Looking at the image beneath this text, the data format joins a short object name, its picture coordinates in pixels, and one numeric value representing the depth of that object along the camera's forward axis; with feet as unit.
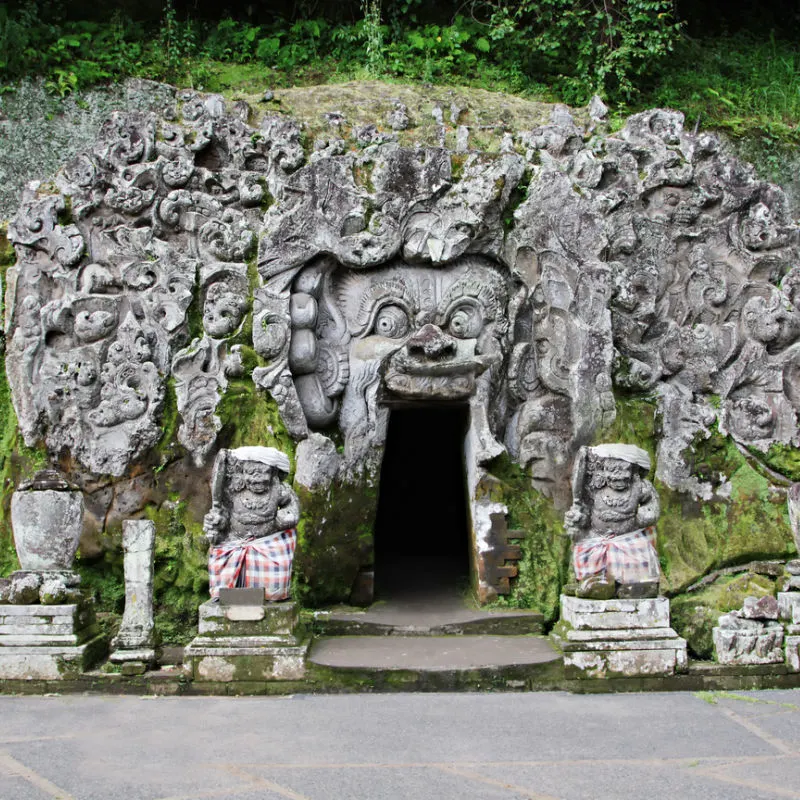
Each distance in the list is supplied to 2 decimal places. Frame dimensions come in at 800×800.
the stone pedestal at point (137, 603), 22.31
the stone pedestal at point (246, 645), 21.74
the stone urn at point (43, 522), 22.91
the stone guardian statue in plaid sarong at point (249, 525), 22.57
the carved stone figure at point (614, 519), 23.22
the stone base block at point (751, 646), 22.79
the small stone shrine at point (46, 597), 21.88
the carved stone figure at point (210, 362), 26.86
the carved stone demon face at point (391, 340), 27.48
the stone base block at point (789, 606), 23.24
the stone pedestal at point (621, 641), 22.22
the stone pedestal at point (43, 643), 21.83
